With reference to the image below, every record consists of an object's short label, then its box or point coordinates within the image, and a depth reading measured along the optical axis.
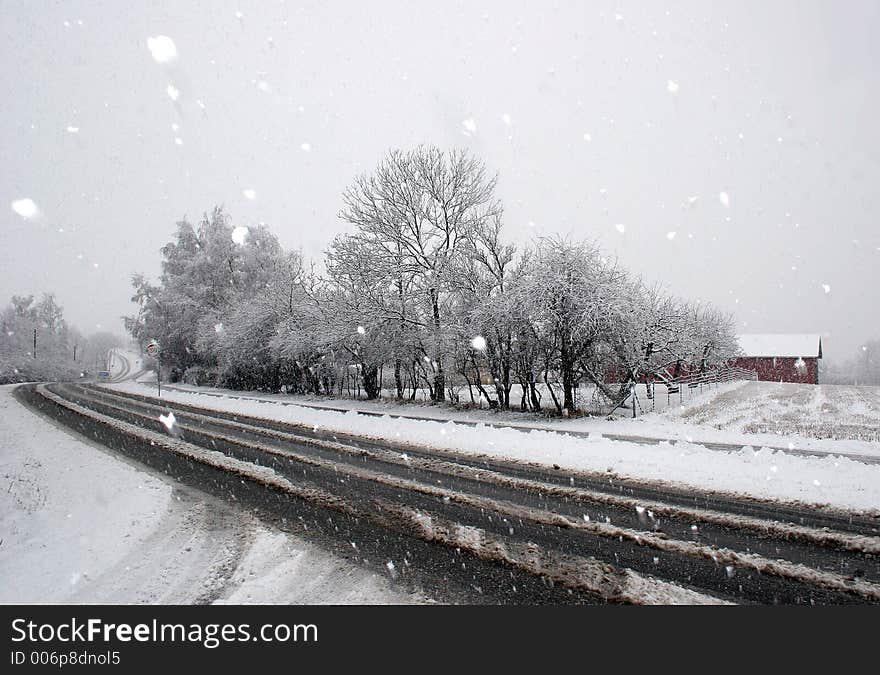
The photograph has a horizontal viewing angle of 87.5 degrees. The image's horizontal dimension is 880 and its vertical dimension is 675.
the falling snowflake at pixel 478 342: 18.69
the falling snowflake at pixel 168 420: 14.34
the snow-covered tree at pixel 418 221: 21.12
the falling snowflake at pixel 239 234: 39.00
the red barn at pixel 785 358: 63.25
